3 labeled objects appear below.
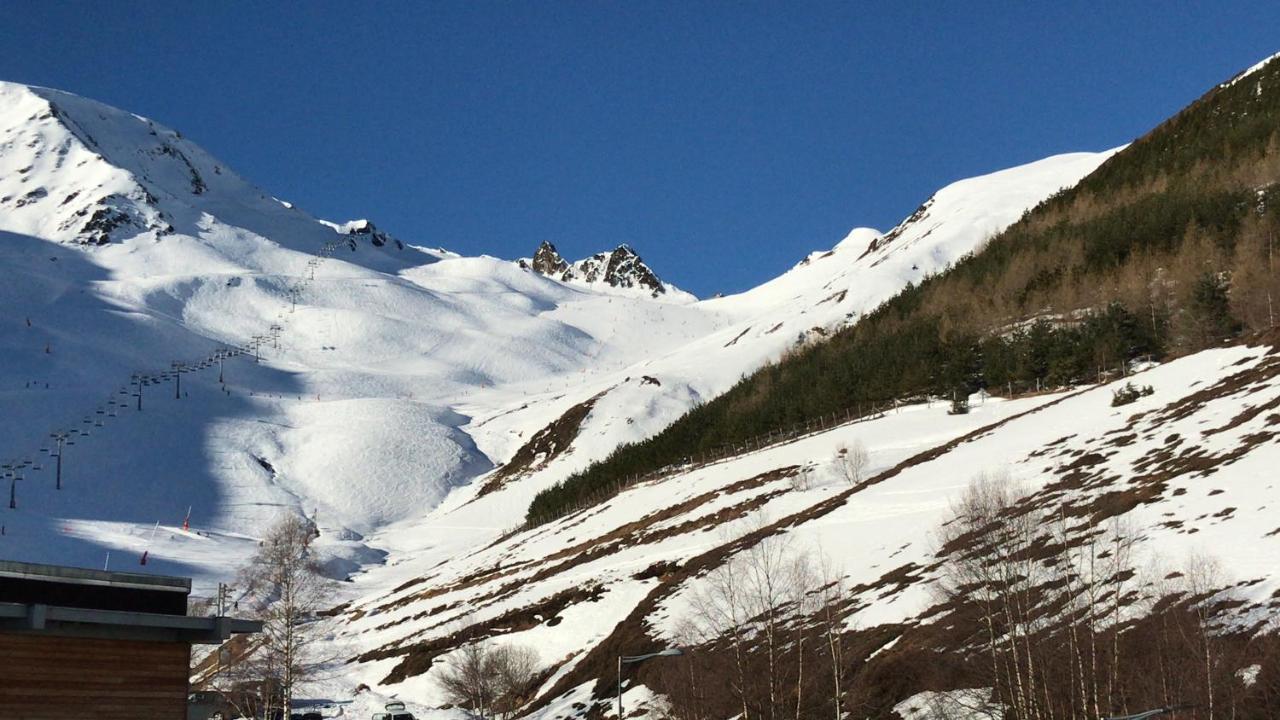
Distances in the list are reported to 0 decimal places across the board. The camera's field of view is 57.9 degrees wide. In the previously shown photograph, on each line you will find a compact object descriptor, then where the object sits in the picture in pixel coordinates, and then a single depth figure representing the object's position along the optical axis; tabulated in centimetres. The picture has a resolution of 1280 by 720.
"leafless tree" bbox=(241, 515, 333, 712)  5209
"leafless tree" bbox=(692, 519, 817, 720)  4397
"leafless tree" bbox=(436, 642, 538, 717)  6106
